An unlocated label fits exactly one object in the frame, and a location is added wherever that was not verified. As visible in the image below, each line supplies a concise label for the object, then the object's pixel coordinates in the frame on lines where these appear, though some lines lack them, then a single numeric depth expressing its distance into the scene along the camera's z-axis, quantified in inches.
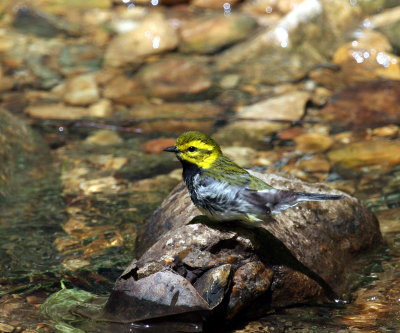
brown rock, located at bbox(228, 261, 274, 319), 290.5
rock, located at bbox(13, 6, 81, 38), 865.5
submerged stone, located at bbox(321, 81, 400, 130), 609.6
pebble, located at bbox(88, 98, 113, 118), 656.4
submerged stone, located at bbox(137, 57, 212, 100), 705.0
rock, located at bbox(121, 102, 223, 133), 619.5
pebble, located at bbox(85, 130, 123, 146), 597.0
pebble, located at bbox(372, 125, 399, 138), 581.9
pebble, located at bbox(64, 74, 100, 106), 683.4
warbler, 305.9
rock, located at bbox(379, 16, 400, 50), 741.9
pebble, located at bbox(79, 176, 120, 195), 500.3
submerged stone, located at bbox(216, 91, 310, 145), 600.1
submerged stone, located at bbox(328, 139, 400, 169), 528.7
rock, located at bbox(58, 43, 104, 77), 767.1
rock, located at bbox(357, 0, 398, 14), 809.5
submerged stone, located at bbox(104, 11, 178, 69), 789.2
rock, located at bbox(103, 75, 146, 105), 687.7
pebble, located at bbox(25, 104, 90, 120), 644.7
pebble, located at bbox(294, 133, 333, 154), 568.4
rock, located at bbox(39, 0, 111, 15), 919.7
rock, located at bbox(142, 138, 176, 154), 573.3
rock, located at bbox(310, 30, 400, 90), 705.0
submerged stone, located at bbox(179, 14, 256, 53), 804.0
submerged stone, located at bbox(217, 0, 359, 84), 747.4
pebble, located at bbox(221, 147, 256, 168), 548.1
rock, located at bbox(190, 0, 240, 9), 895.1
